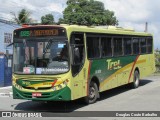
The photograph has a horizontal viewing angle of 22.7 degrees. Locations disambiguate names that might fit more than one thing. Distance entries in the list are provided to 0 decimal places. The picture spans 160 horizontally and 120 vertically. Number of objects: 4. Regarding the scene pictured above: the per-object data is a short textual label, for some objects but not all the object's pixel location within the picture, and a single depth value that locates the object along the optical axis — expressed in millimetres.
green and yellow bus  12797
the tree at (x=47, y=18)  59031
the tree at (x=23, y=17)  47281
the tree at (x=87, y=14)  57847
